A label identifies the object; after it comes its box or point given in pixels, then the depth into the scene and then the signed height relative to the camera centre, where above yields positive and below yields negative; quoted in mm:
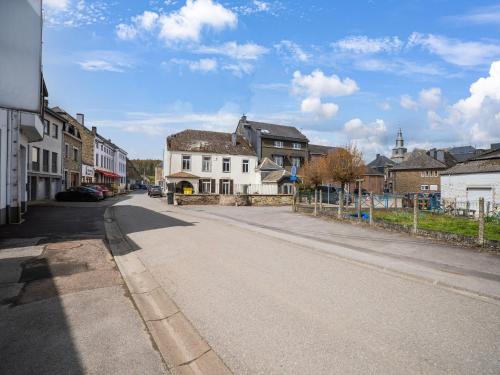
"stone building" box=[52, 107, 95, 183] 39431 +4601
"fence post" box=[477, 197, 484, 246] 8875 -1083
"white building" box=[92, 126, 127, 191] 47125 +3774
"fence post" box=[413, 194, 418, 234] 11239 -1179
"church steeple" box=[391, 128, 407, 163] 85275 +10119
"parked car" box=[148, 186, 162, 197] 40312 -1229
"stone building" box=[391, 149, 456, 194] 46469 +2296
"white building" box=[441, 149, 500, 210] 25828 +722
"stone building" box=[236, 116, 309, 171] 44531 +6408
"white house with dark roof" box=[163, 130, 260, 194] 37438 +2619
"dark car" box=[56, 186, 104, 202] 27078 -1202
